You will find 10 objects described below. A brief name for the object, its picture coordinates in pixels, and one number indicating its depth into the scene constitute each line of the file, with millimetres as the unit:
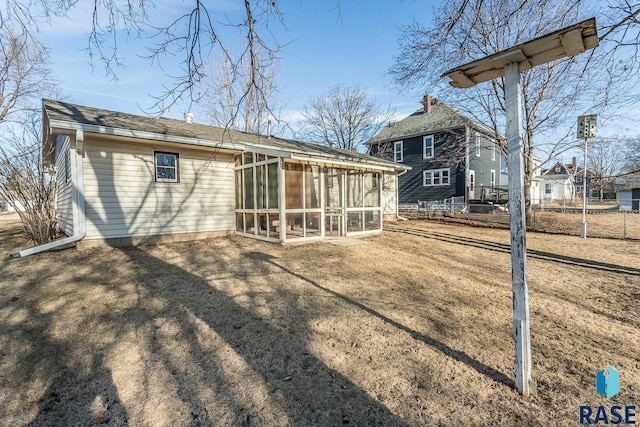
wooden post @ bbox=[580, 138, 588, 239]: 10873
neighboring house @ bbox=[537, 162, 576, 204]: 37206
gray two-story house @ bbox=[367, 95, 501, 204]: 21939
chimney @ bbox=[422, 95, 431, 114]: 25055
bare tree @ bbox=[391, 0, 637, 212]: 9762
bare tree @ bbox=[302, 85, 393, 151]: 25312
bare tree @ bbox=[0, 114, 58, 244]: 7863
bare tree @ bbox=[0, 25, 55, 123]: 14491
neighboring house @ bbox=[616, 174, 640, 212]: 27825
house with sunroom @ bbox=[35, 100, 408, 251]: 7602
